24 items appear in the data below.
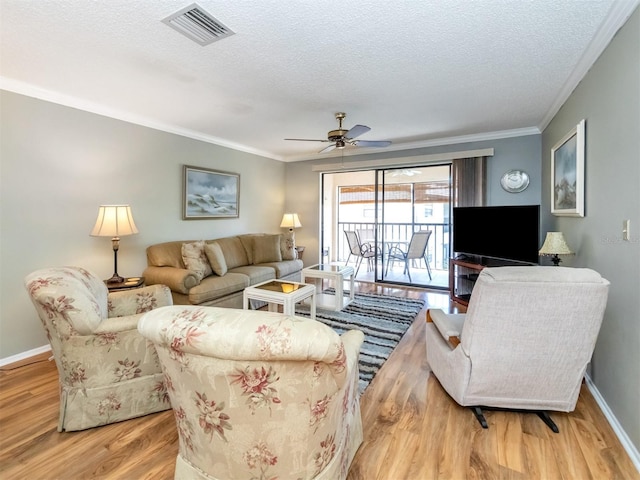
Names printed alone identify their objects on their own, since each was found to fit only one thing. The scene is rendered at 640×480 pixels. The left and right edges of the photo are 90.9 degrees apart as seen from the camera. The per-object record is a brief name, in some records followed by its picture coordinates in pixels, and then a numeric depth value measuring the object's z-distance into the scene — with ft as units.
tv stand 12.49
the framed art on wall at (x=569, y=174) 7.80
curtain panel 14.38
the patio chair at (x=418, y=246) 17.66
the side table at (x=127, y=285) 9.40
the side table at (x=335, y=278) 12.73
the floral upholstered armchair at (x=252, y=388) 3.13
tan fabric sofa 10.88
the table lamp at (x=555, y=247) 8.25
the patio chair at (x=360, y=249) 19.63
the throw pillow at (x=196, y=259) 11.44
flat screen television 11.21
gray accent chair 5.14
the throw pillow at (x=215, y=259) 12.32
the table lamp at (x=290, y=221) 18.75
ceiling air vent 5.79
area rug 8.64
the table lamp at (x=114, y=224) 9.53
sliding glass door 18.13
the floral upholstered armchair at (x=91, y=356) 5.47
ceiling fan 10.03
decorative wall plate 13.73
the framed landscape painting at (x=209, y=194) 13.79
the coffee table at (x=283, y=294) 9.55
